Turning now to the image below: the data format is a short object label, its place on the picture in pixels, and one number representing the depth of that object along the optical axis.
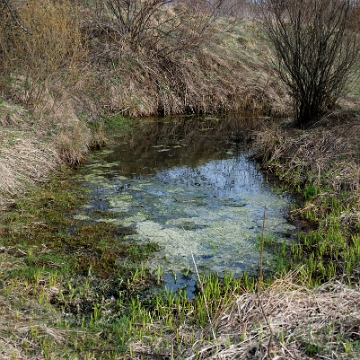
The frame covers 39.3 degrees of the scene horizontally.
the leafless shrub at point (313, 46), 8.84
